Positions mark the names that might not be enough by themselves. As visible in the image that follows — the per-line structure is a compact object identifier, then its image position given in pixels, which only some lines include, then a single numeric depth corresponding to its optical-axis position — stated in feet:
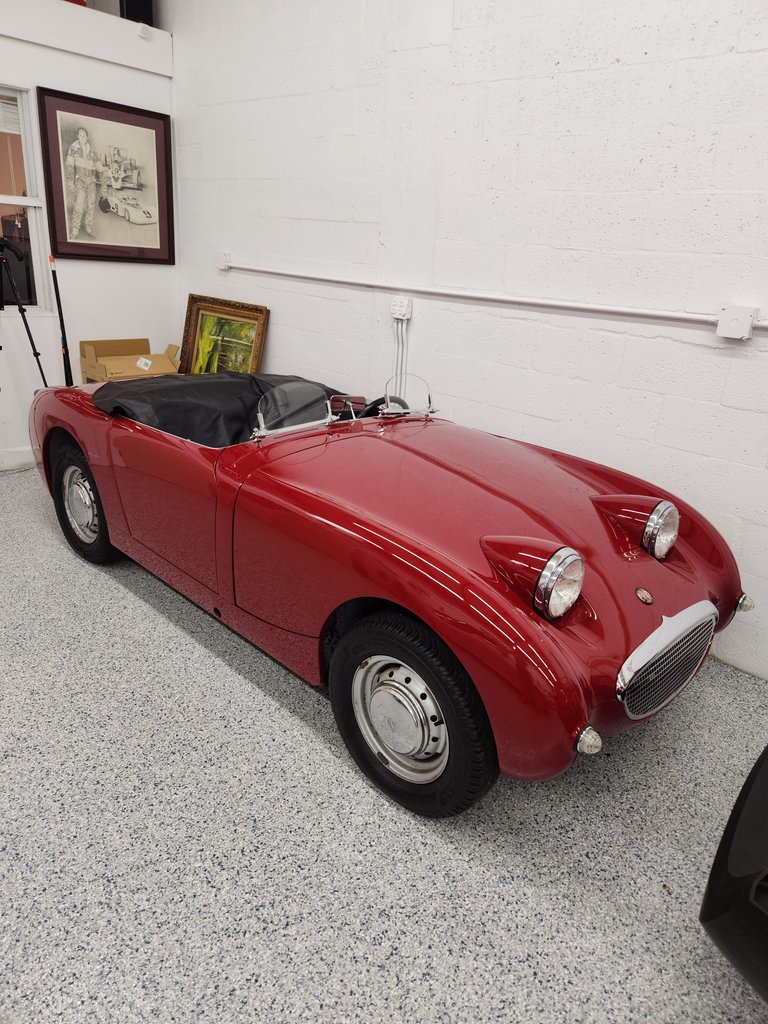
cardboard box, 13.03
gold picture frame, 13.21
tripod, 11.63
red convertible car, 4.60
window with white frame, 12.16
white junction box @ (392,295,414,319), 10.52
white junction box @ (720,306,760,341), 7.36
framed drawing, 12.45
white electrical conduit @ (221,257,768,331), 7.84
